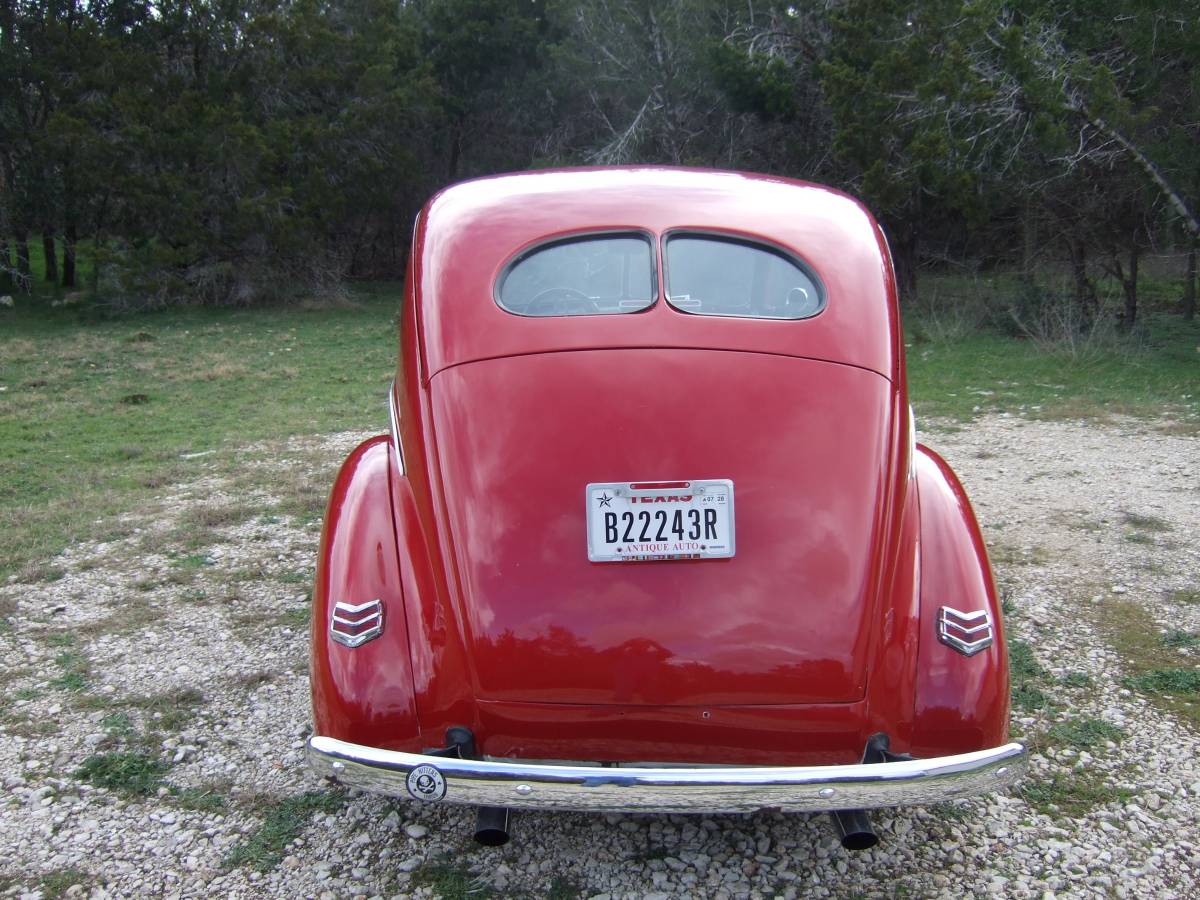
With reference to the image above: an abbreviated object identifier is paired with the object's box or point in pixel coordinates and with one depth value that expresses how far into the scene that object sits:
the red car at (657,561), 2.52
